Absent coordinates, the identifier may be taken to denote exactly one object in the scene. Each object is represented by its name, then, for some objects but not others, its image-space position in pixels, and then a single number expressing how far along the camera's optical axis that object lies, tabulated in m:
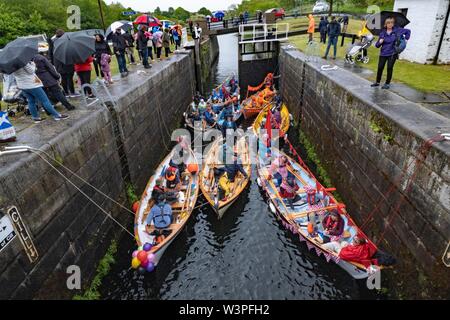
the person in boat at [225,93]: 21.58
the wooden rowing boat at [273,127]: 16.93
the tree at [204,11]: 98.32
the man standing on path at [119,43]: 13.76
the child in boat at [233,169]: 11.89
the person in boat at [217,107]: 19.58
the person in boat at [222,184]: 11.45
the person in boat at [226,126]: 15.87
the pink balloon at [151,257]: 7.88
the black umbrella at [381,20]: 9.19
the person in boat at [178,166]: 12.05
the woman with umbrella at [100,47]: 12.57
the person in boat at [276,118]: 16.44
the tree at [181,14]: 82.16
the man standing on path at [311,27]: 21.95
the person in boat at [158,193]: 10.12
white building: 12.55
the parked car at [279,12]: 36.33
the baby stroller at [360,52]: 15.30
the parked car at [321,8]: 53.72
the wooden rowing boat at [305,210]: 8.18
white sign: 5.30
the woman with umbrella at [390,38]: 8.91
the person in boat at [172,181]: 11.30
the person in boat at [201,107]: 19.17
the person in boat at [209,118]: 18.31
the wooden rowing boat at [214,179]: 10.77
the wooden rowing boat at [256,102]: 20.48
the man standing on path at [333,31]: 15.34
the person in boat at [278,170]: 11.42
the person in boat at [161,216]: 9.30
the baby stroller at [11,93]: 9.14
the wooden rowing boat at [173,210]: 8.95
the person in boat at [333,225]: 8.80
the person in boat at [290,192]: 10.64
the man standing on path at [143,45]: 15.71
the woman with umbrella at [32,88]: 7.50
